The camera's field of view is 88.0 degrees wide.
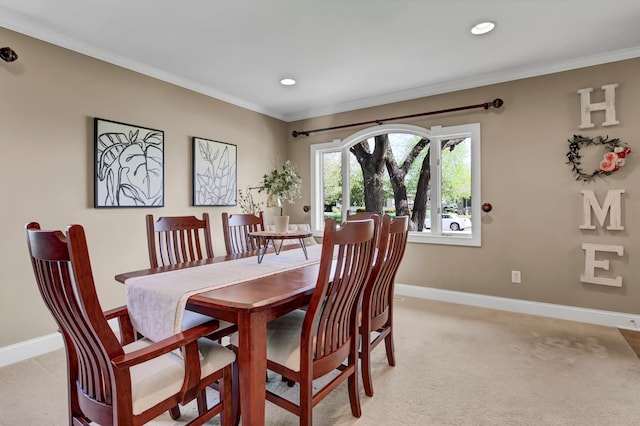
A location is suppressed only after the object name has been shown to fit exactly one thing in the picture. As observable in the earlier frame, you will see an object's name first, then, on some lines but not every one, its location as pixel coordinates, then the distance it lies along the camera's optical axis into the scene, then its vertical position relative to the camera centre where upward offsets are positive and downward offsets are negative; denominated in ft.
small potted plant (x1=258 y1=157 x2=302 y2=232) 7.50 +0.57
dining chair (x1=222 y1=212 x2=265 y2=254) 8.70 -0.50
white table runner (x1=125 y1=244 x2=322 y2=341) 4.49 -1.11
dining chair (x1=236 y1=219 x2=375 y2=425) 4.55 -1.82
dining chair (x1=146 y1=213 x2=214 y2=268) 7.08 -0.59
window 12.31 +1.34
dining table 4.16 -1.36
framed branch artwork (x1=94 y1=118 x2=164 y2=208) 9.48 +1.45
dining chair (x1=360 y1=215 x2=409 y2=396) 6.00 -1.52
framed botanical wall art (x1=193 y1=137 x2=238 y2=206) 12.21 +1.51
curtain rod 11.40 +3.74
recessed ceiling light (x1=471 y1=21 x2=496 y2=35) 8.23 +4.61
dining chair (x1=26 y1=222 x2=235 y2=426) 3.30 -1.74
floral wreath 9.60 +1.57
